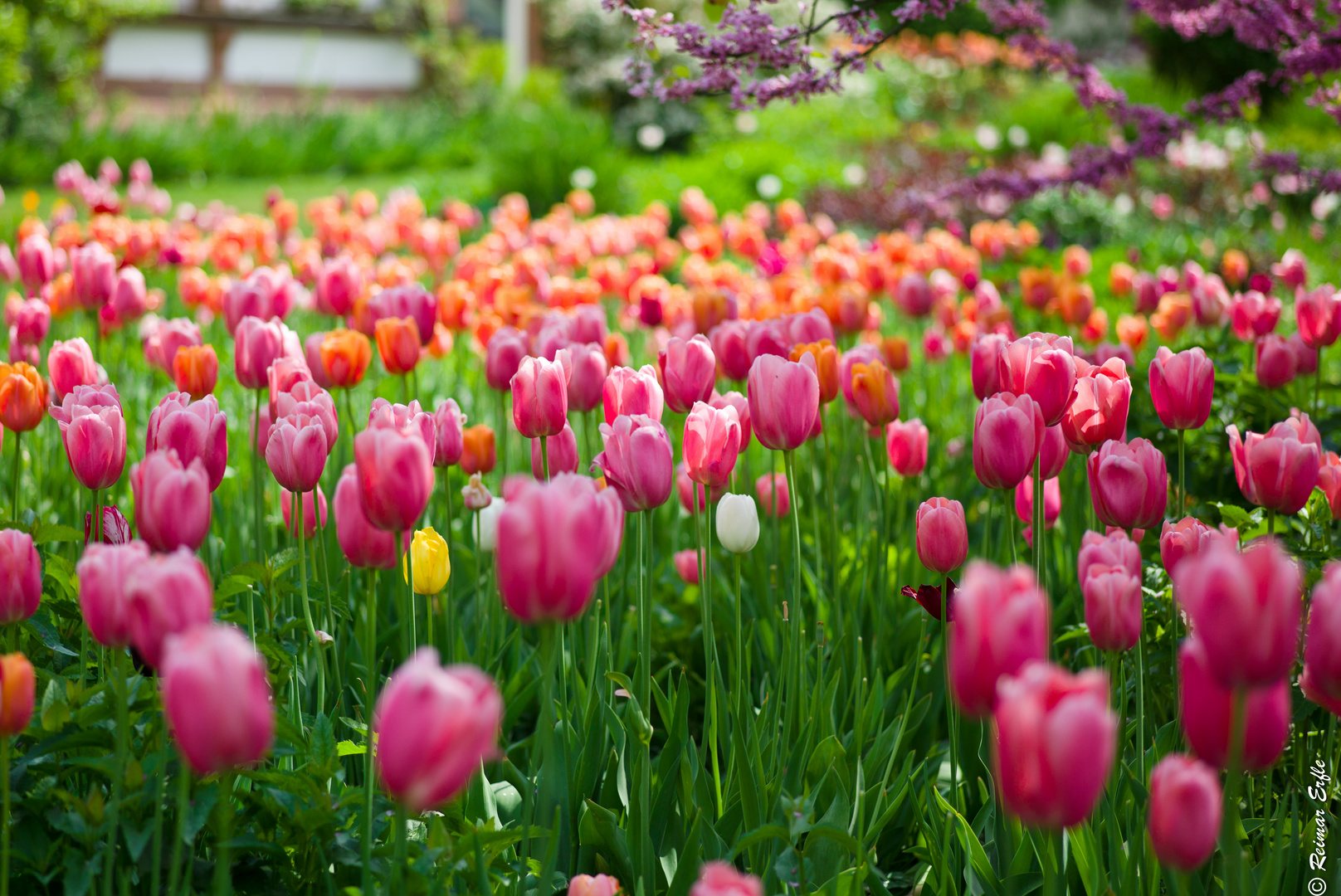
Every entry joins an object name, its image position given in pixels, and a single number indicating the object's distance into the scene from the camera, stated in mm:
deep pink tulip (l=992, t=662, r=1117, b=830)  1870
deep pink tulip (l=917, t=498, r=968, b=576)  2301
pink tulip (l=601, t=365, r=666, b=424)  2332
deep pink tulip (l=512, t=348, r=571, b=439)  2328
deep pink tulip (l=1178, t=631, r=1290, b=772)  1938
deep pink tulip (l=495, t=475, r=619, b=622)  1936
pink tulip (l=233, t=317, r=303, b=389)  2596
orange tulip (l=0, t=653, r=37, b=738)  2007
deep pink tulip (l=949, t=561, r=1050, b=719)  1900
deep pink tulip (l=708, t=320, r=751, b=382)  2634
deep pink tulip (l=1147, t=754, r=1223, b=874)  1928
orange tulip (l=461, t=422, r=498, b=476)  2596
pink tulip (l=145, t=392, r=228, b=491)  2219
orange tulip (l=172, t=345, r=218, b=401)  2556
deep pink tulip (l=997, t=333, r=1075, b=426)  2288
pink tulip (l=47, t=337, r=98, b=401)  2507
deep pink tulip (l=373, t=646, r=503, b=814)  1883
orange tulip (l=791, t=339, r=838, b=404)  2577
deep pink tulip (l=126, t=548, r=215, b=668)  1953
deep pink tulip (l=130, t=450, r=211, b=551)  2074
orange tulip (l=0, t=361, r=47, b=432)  2425
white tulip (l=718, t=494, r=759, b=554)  2429
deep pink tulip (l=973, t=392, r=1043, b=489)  2236
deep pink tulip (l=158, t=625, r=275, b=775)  1883
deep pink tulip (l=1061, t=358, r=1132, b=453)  2317
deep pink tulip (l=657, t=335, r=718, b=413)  2431
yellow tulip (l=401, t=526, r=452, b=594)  2316
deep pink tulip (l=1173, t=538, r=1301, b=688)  1889
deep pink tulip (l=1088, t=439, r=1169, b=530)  2235
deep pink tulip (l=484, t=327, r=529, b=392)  2628
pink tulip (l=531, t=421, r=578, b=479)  2474
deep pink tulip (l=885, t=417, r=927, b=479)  2656
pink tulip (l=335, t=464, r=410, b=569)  2205
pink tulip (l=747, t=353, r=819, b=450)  2310
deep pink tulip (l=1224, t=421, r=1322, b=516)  2244
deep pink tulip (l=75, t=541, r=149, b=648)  2014
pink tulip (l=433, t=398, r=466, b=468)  2461
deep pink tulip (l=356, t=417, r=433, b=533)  2071
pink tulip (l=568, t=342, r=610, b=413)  2484
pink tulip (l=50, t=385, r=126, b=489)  2230
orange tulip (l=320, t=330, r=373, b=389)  2581
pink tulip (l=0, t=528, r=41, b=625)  2113
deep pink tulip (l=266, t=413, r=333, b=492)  2231
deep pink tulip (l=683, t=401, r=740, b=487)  2292
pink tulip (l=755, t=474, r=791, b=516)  2760
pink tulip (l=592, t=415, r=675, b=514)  2226
